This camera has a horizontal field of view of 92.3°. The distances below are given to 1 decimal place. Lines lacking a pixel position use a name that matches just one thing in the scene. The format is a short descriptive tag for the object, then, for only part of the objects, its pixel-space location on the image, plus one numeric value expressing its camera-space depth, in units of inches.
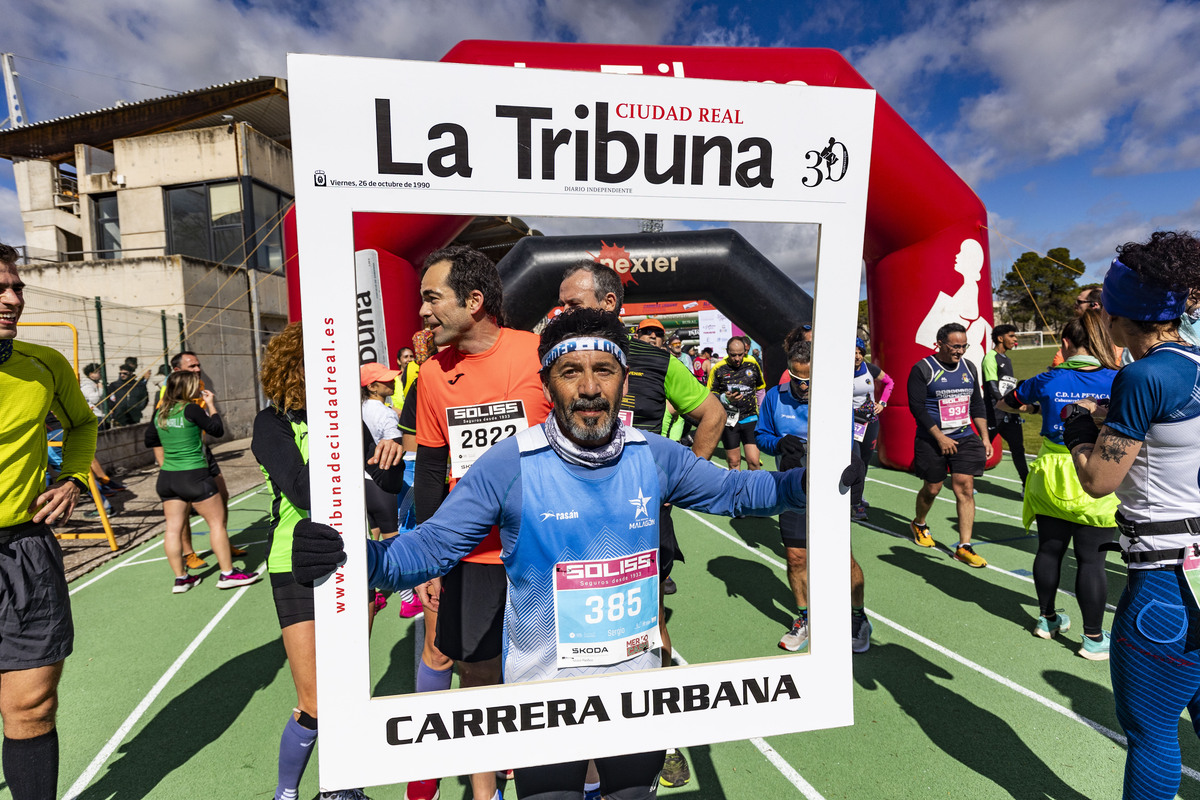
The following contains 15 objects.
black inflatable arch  303.1
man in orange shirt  77.5
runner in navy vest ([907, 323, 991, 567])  195.8
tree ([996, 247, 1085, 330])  1983.3
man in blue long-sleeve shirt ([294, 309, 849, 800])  58.2
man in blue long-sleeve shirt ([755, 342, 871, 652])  129.7
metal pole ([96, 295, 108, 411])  381.1
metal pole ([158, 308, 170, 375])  436.7
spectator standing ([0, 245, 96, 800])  77.7
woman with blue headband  66.0
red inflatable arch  218.2
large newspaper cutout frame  47.0
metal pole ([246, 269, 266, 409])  566.6
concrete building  530.3
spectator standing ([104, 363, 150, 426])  394.3
